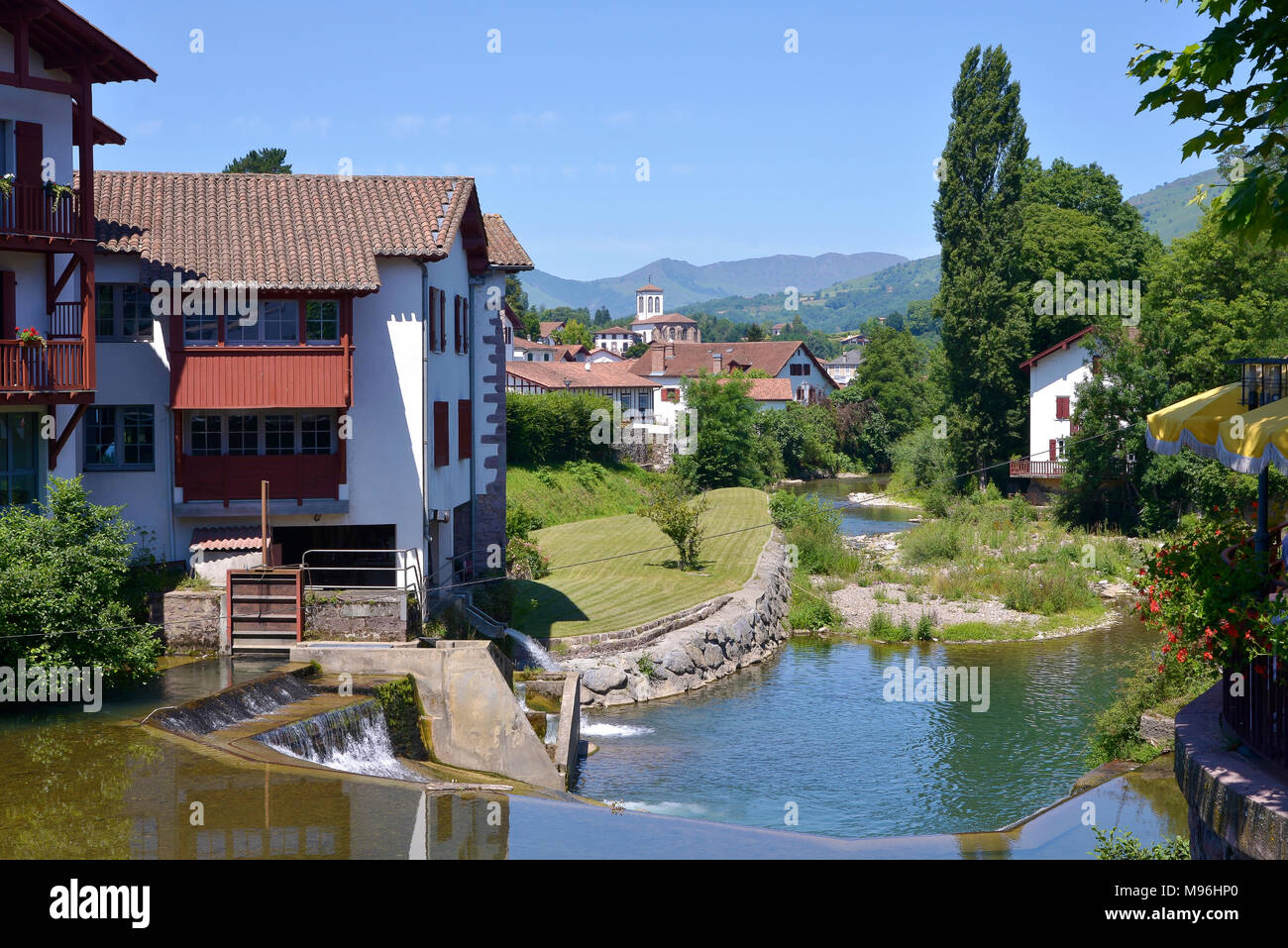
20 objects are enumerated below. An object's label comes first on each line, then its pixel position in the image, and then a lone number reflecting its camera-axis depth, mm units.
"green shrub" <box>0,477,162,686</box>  17391
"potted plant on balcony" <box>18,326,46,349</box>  20125
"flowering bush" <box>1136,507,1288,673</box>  9430
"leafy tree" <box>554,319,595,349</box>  174125
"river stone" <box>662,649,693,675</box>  32219
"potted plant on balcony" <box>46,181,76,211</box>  20812
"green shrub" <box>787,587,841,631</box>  41062
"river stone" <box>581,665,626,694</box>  30281
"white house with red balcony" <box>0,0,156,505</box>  20297
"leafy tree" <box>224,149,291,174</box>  84312
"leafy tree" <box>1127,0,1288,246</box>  8602
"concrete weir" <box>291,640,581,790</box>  21078
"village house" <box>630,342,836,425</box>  106125
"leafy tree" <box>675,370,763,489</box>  68500
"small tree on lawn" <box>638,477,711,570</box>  40594
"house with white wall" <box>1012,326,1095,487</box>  62844
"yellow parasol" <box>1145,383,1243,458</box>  10906
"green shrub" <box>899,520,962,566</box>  48344
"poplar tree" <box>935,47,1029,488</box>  63094
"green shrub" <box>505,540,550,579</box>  37156
